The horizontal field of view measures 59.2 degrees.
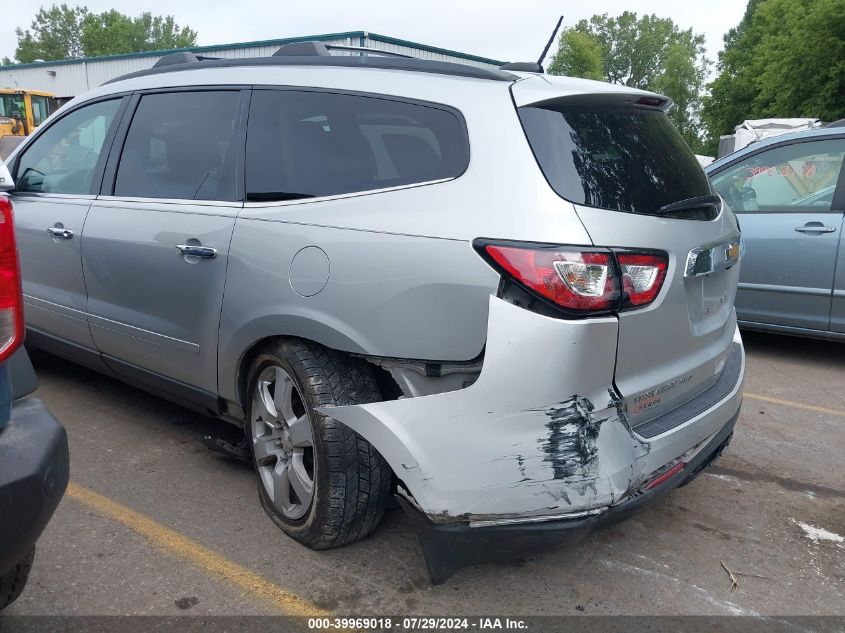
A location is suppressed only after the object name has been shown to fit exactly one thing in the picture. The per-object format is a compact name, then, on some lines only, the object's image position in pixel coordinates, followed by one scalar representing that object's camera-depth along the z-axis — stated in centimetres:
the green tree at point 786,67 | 2952
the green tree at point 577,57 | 5400
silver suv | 222
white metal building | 1748
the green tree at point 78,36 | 7762
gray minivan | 535
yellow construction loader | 2456
